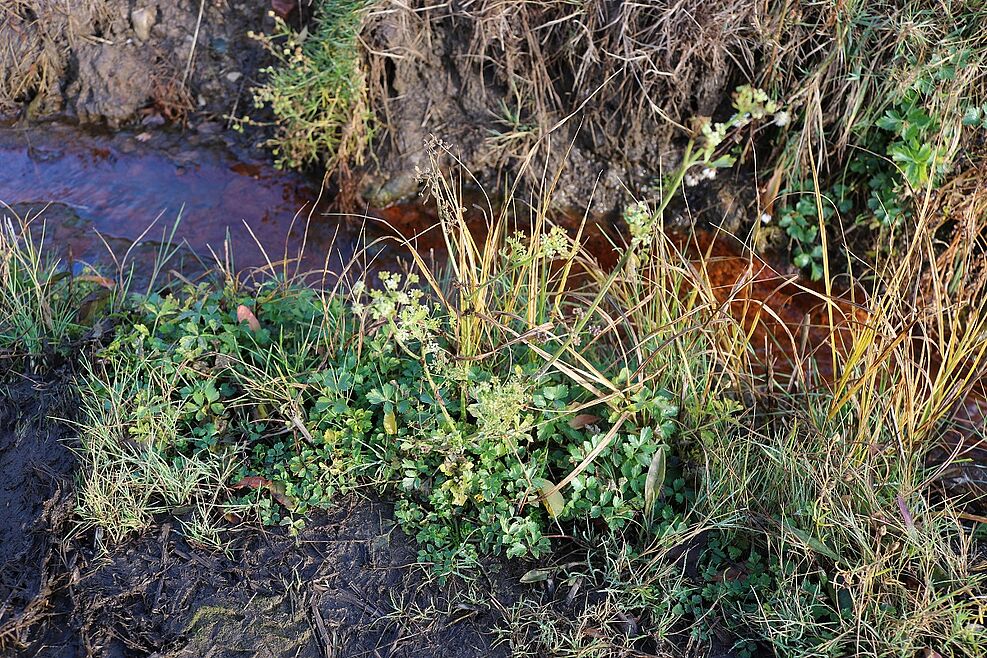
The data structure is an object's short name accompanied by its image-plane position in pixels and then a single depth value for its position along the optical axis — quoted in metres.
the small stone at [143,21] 4.54
